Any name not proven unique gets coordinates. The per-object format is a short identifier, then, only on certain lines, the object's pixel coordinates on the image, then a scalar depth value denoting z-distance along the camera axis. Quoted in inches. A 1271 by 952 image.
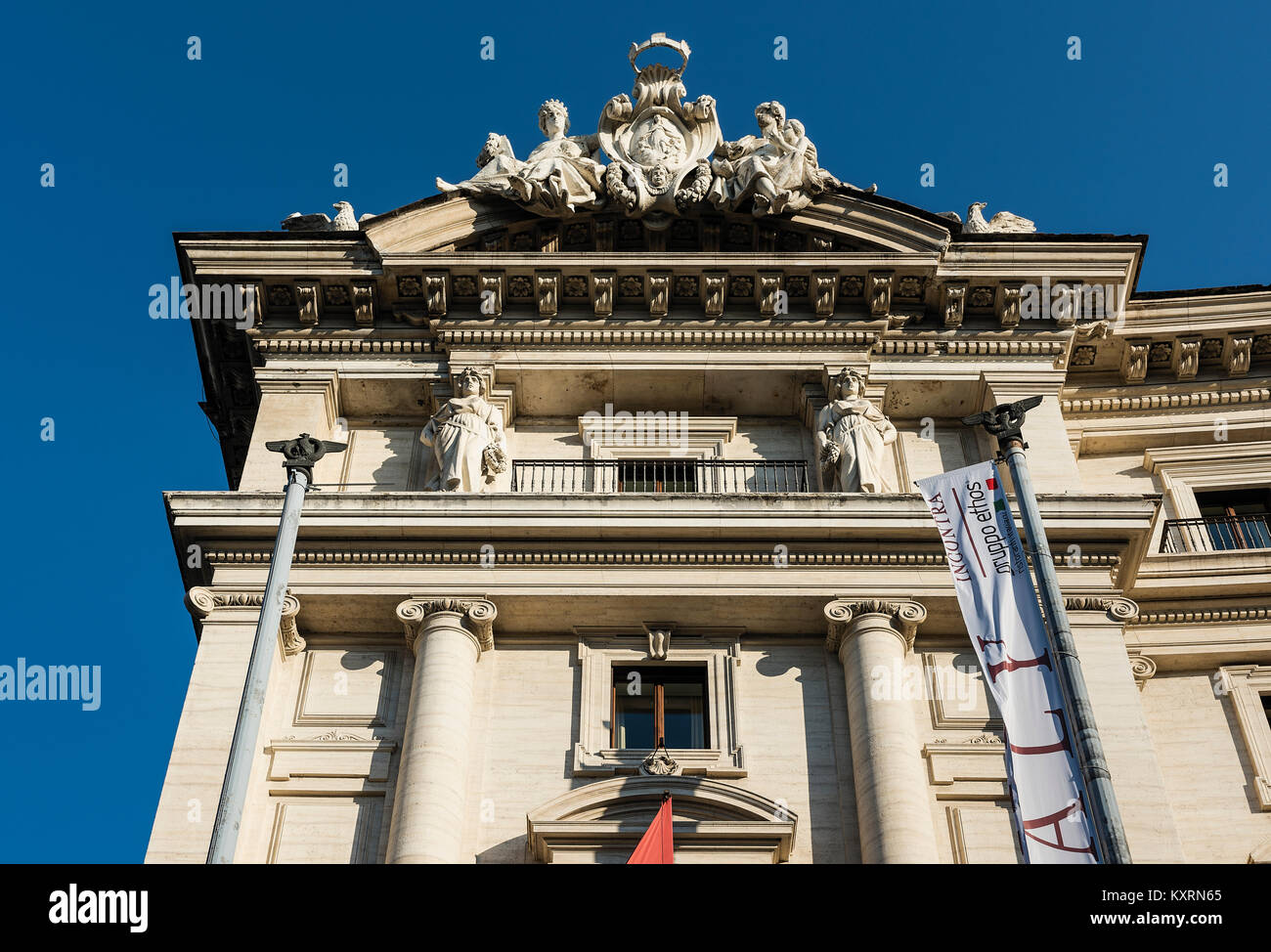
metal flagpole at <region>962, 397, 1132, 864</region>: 558.6
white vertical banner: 598.5
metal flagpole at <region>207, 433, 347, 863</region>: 562.9
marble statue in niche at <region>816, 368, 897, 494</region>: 912.3
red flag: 700.7
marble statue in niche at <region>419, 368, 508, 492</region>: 913.5
